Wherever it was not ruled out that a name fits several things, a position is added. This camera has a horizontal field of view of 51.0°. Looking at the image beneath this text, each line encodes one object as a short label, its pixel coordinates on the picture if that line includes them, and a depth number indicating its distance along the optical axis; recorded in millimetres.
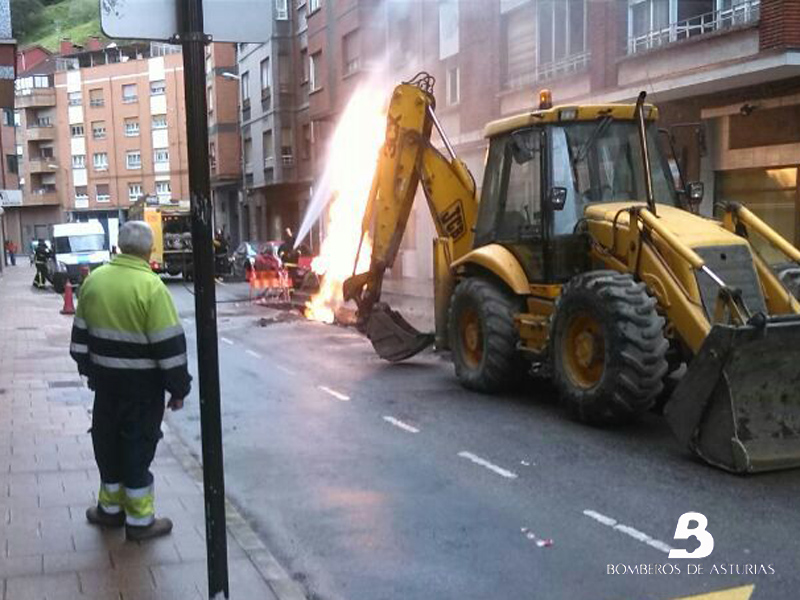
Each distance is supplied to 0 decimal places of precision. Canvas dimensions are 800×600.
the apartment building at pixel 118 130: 64625
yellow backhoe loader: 5641
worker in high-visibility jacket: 4293
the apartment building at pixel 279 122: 34219
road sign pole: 3074
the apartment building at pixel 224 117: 42969
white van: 26375
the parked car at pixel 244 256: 29344
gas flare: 17859
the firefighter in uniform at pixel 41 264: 29569
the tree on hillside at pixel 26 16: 77562
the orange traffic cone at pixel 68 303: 18841
